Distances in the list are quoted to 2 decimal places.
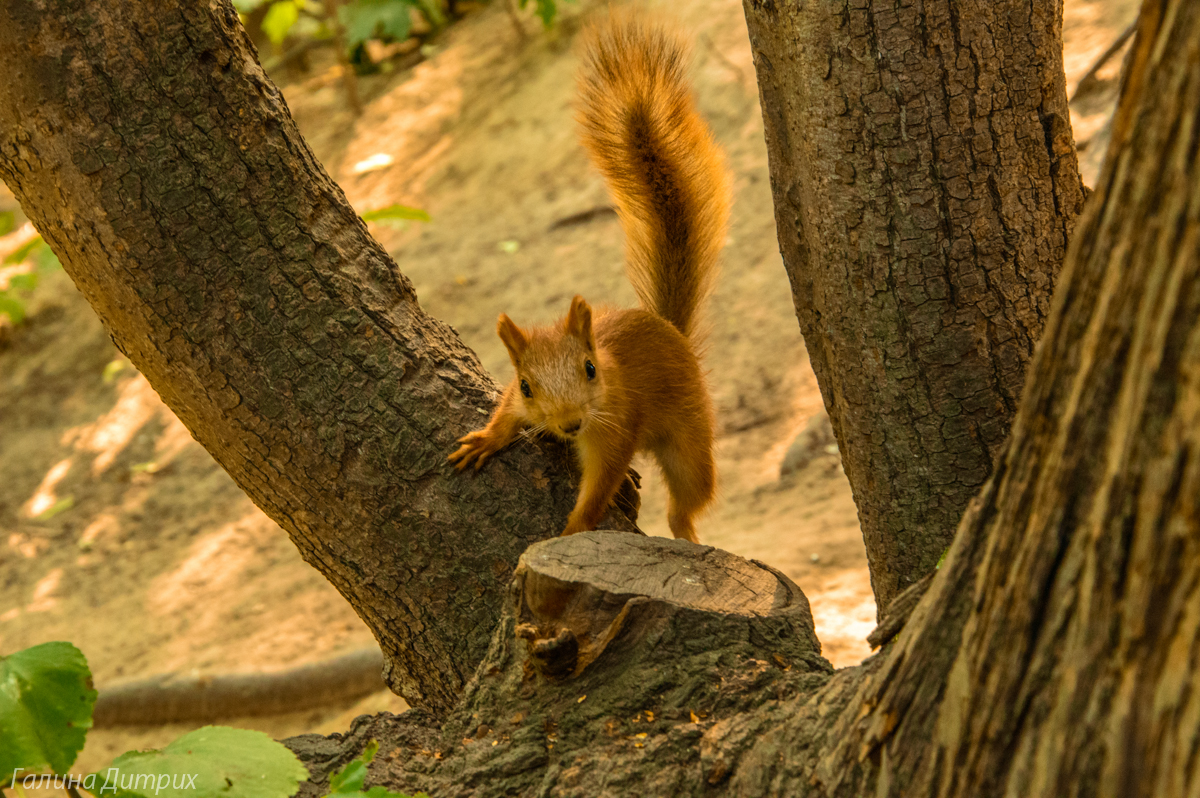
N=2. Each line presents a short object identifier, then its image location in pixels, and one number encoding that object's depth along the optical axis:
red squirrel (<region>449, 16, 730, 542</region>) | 4.17
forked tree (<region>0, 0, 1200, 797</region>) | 2.38
